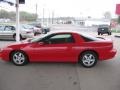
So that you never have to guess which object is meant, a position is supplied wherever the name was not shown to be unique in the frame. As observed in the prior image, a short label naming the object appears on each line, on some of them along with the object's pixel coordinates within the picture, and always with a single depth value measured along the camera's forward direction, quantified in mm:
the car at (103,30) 16610
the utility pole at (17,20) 7410
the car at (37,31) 12994
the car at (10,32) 9214
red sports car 4118
